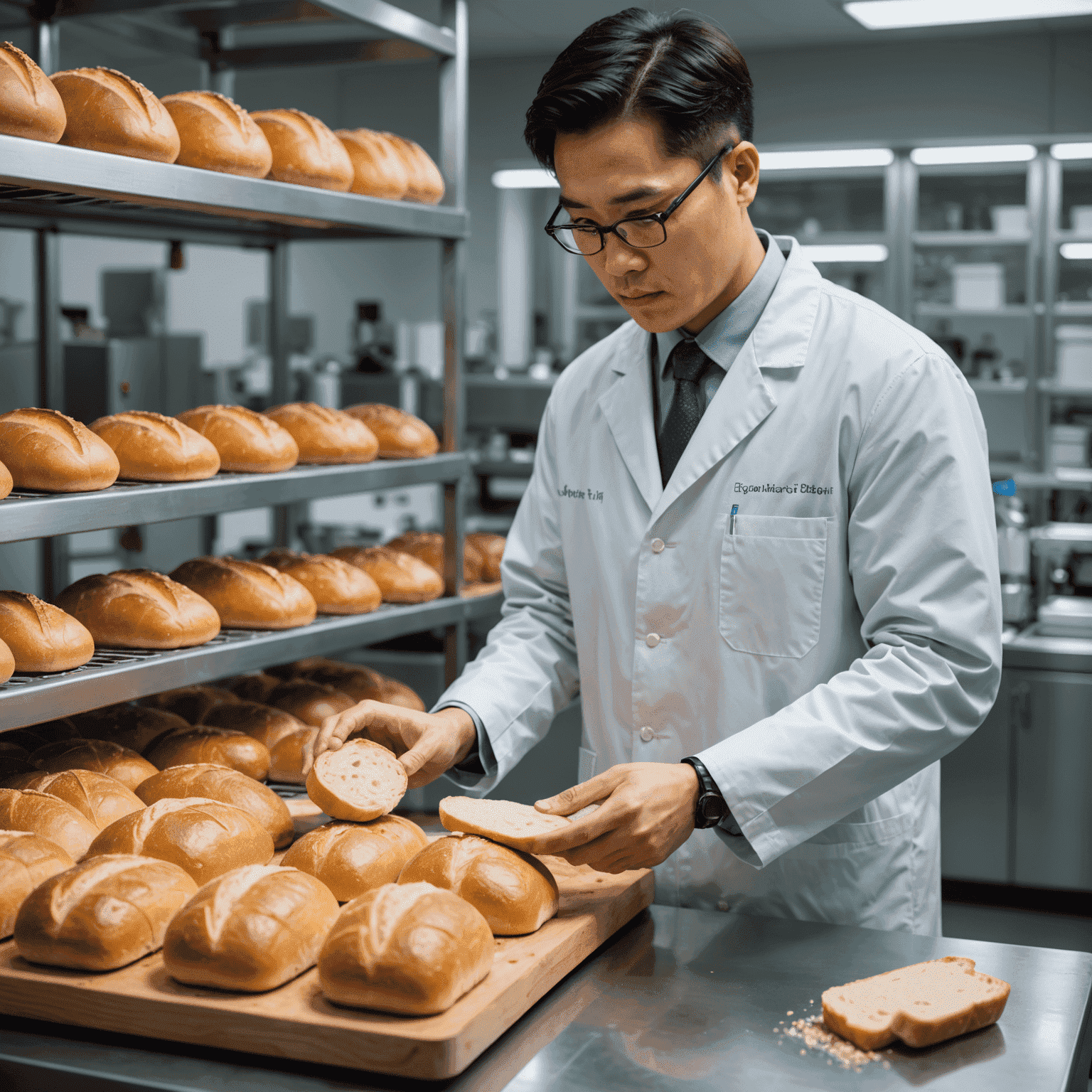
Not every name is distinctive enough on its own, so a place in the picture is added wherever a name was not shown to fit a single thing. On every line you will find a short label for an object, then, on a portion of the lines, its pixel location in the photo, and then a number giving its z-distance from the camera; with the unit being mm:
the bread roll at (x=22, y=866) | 1216
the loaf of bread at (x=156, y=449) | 1874
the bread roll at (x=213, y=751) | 1871
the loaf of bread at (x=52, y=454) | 1680
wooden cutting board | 1023
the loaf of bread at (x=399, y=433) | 2533
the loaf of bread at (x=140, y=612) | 1836
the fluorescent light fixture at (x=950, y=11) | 4984
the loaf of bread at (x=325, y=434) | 2320
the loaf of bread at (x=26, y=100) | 1514
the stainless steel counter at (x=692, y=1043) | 1041
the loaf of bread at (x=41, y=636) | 1620
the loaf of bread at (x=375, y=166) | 2359
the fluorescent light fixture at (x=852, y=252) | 6504
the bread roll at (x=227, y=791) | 1546
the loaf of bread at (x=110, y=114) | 1738
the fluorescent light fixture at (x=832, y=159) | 6113
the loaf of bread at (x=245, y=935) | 1077
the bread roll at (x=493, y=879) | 1234
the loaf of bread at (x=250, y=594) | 2057
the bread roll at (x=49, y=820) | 1422
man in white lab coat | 1378
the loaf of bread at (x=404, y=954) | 1041
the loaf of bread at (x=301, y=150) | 2168
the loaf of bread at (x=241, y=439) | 2082
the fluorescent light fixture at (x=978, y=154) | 5859
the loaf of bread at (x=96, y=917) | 1117
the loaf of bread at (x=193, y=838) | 1316
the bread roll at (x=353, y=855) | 1307
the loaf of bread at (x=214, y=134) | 1958
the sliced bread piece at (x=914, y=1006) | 1087
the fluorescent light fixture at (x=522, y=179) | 7062
